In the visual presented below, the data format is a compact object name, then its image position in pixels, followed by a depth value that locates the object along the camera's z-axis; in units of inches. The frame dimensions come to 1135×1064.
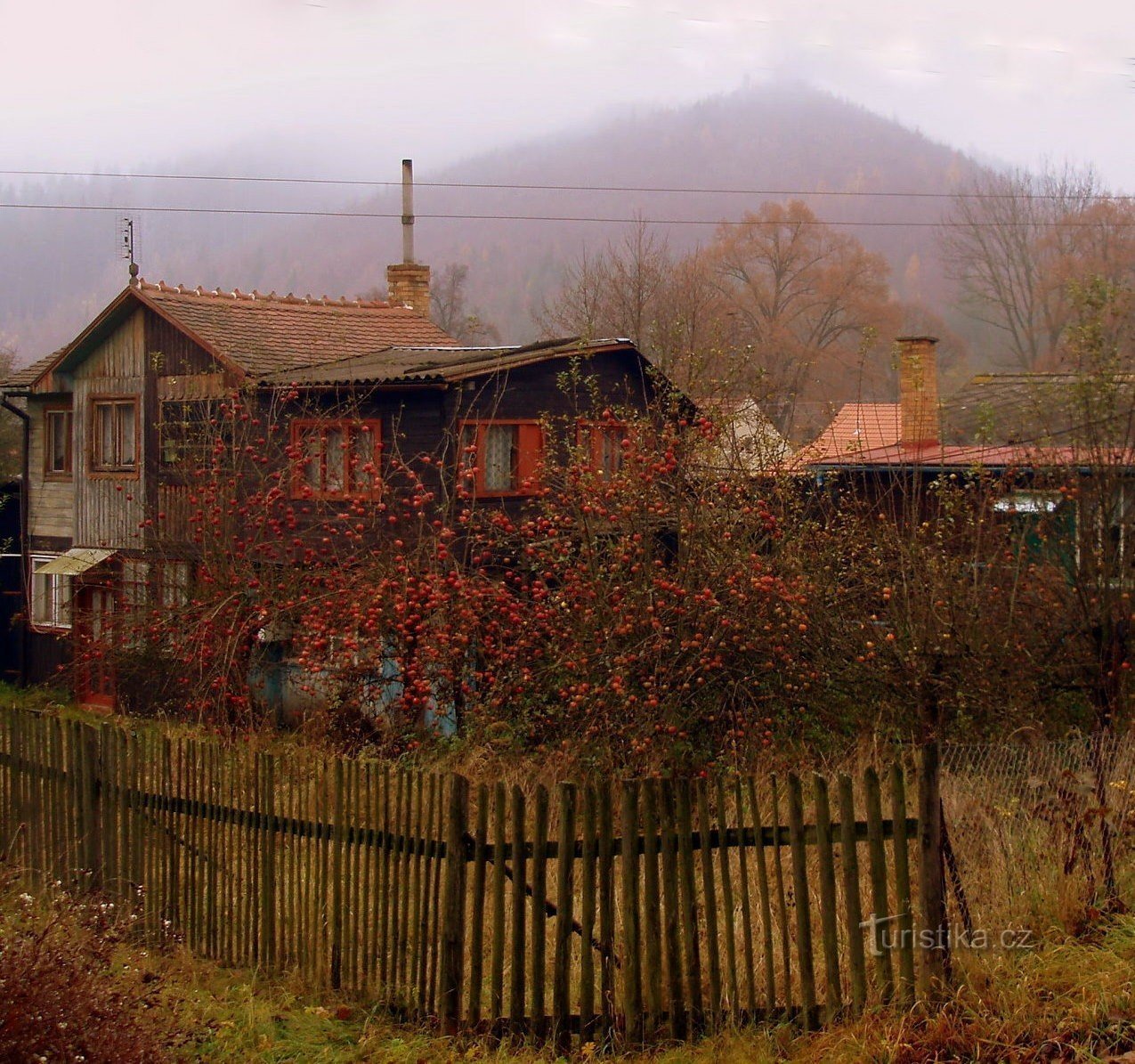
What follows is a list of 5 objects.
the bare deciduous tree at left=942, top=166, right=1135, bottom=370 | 1652.3
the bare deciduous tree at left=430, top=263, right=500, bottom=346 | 2126.4
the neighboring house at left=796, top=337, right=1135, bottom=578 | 438.9
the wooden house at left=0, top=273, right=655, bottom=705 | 648.4
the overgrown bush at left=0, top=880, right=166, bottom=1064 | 195.0
